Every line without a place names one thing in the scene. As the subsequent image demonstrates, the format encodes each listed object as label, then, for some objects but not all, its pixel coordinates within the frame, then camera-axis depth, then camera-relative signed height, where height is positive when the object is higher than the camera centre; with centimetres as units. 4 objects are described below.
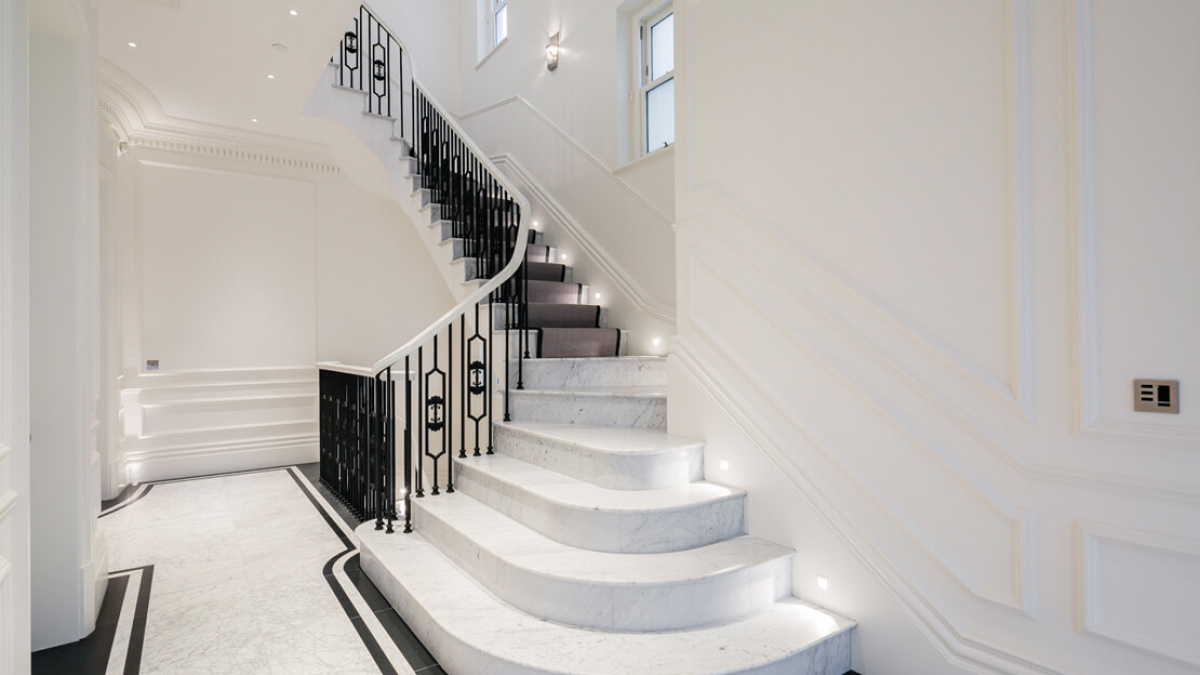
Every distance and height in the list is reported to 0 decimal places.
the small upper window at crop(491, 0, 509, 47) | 687 +388
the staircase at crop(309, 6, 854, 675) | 194 -85
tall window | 446 +204
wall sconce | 563 +283
